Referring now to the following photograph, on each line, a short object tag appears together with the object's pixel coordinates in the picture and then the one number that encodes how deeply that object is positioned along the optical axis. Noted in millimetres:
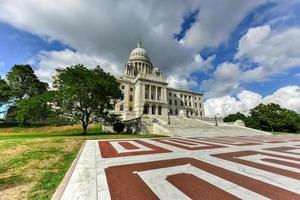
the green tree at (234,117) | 69962
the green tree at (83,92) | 25884
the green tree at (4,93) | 43656
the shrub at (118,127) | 30980
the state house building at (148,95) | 54156
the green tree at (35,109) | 24453
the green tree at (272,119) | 52406
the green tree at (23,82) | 46312
